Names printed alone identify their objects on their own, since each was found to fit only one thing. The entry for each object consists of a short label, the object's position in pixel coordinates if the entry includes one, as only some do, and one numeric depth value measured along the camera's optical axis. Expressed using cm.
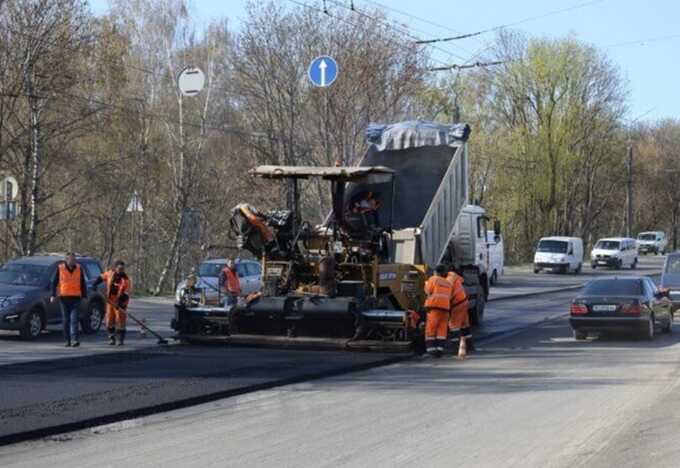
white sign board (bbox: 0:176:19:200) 2498
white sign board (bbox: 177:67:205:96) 2703
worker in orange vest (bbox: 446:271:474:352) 1780
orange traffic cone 1769
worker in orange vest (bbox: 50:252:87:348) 1845
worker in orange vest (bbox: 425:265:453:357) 1744
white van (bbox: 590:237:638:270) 5972
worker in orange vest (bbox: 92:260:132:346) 1895
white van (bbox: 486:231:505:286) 4022
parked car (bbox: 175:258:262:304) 2827
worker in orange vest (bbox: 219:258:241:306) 2097
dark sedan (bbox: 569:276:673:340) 2059
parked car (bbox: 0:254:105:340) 1942
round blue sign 2623
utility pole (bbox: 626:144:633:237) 6794
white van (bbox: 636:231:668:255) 8438
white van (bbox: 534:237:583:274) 5369
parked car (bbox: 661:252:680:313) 2644
